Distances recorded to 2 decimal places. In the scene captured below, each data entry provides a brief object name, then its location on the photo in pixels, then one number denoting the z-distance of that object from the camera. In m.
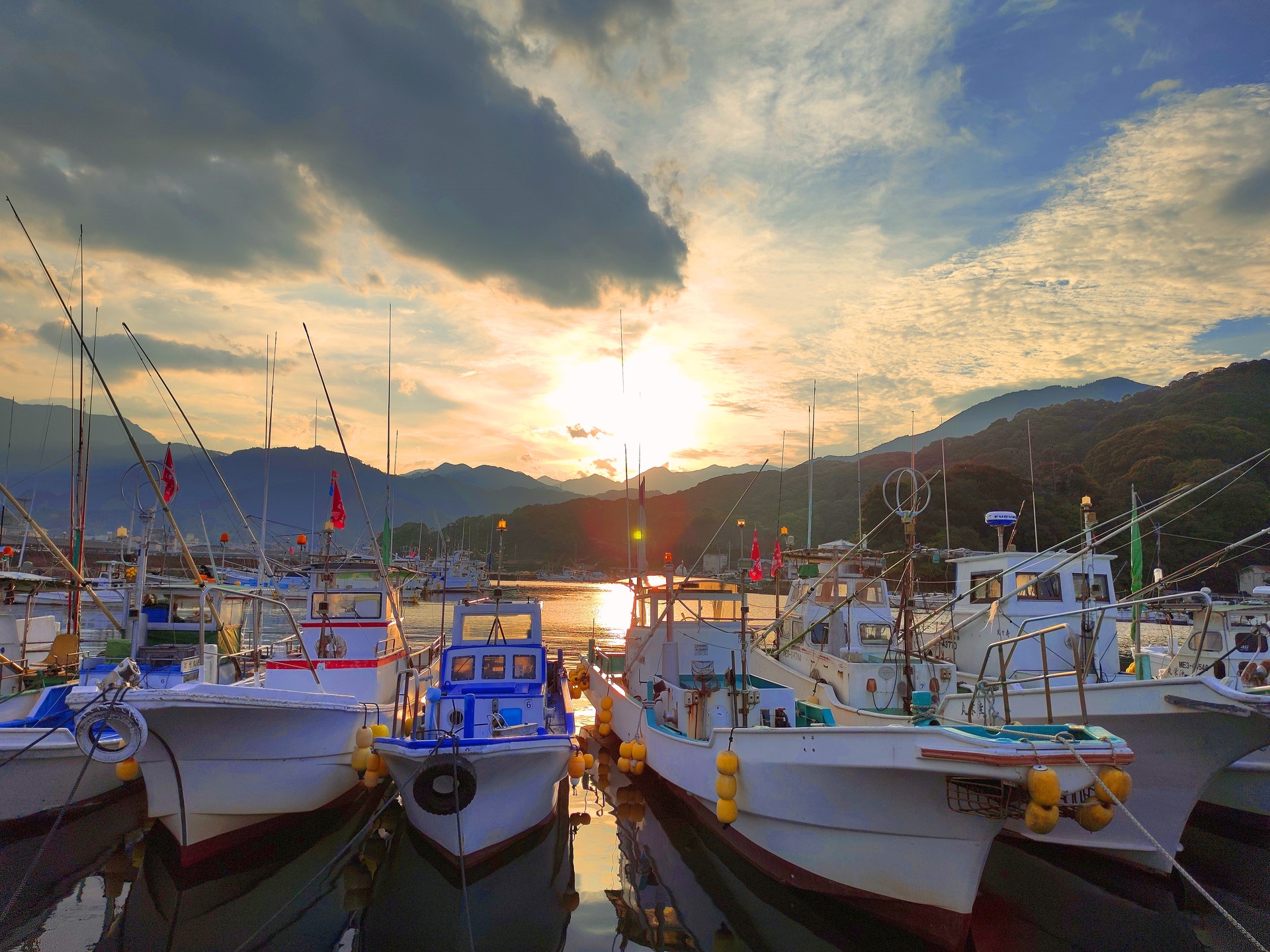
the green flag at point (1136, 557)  18.97
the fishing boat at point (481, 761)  10.61
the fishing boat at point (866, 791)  7.71
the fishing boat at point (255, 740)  9.77
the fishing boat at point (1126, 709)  9.24
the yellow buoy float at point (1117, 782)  7.37
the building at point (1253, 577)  35.49
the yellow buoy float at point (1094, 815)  7.72
